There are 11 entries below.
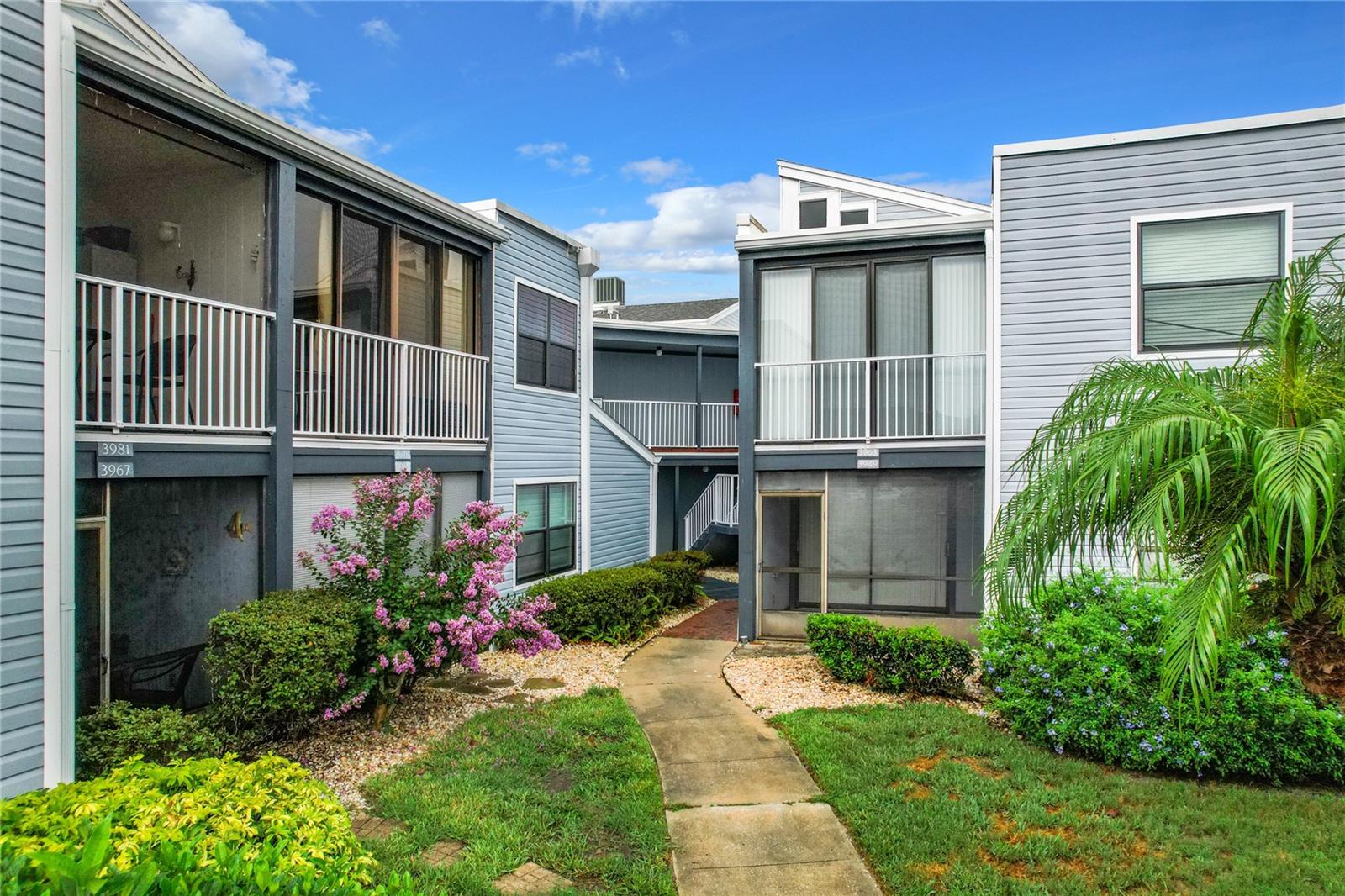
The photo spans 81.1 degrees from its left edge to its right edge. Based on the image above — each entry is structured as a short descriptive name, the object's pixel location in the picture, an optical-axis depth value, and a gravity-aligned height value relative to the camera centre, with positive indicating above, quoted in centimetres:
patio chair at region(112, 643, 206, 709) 662 -201
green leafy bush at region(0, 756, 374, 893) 250 -152
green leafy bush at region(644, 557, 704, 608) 1336 -232
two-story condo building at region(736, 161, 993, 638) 1088 +41
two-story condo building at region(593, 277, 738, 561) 1973 +108
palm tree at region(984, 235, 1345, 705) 373 -14
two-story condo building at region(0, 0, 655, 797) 537 +92
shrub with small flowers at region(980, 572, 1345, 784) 616 -204
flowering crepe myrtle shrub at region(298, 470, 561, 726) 709 -129
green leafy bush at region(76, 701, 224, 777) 570 -213
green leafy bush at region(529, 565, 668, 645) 1123 -231
